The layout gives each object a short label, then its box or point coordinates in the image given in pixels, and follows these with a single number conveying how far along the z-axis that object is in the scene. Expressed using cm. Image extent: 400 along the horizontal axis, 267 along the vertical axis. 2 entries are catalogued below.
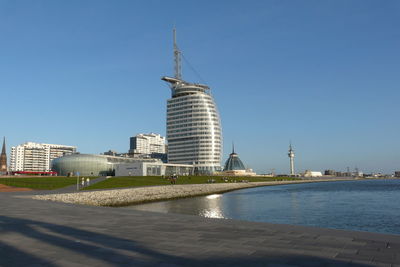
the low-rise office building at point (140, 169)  12975
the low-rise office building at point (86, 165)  16200
